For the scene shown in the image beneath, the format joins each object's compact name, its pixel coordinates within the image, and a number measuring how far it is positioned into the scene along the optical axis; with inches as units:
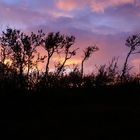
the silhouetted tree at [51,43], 815.1
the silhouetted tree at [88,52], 899.0
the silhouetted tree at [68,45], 841.5
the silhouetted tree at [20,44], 751.6
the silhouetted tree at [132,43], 819.6
